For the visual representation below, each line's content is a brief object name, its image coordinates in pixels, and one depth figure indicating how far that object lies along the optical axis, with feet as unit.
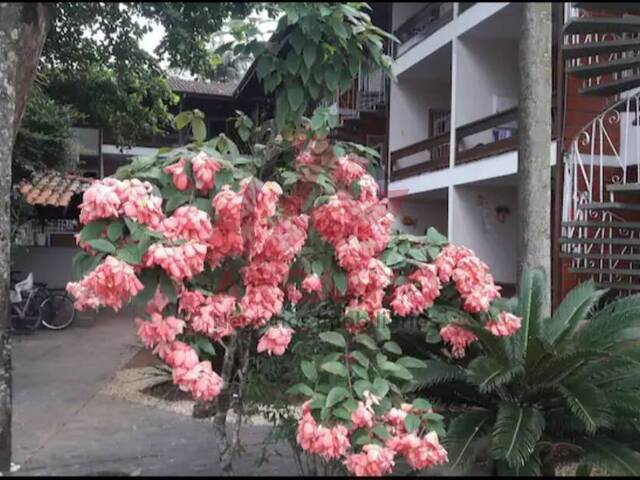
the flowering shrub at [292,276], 9.15
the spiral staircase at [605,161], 23.86
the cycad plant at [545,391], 12.94
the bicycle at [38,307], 40.55
